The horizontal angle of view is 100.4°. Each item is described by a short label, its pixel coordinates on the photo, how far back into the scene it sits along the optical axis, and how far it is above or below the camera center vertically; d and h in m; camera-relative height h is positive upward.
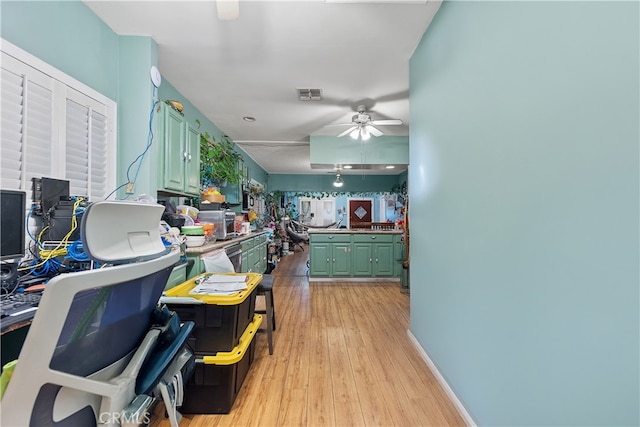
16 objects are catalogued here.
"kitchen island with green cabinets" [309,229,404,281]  4.70 -0.72
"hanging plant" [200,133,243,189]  3.68 +0.79
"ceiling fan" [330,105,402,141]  3.47 +1.21
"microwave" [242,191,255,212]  5.43 +0.26
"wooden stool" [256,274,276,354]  2.19 -0.73
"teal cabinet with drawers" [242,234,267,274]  3.78 -0.65
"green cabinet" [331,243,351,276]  4.73 -0.85
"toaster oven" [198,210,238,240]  3.17 -0.08
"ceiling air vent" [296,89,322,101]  3.12 +1.44
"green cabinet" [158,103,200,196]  2.42 +0.60
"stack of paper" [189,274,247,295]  1.67 -0.48
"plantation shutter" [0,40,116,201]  1.41 +0.52
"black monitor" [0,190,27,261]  1.11 -0.05
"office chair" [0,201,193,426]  0.55 -0.33
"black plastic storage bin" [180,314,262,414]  1.55 -1.01
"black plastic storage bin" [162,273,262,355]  1.56 -0.62
